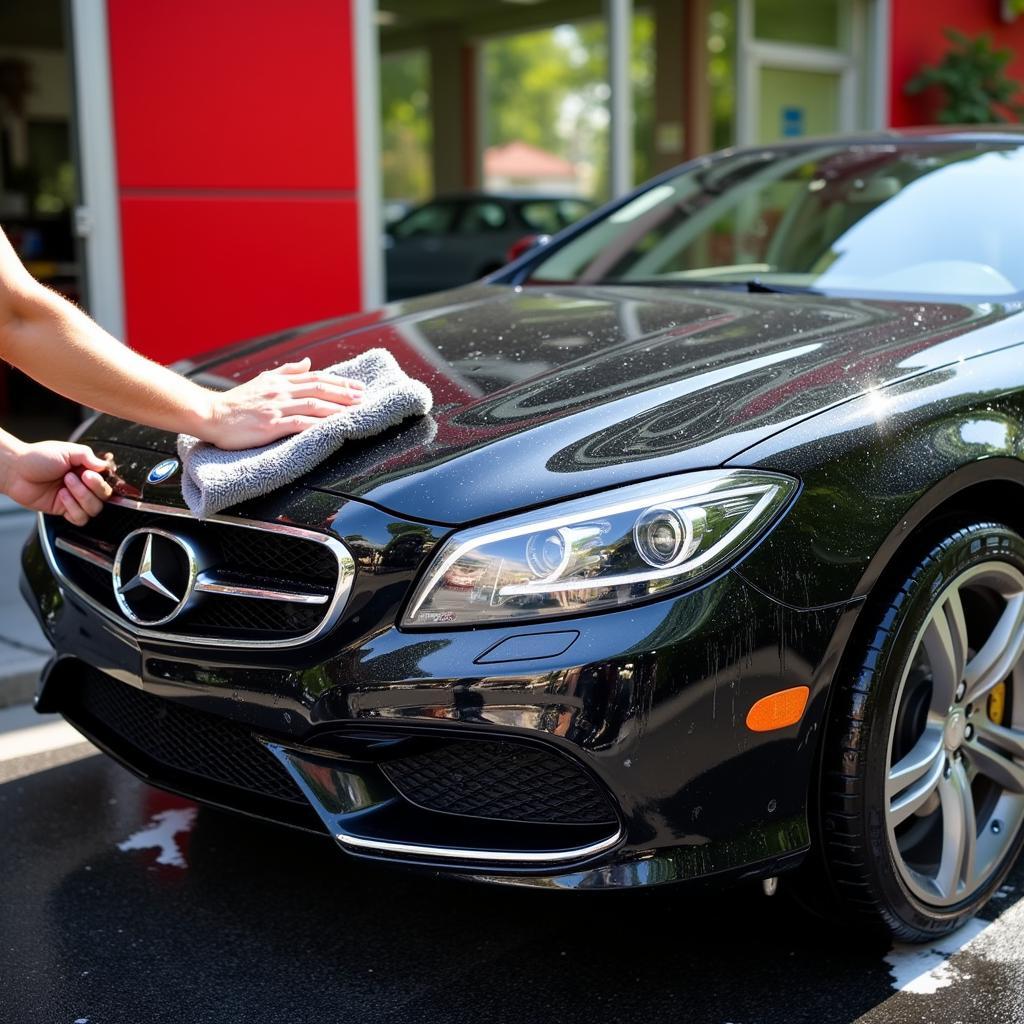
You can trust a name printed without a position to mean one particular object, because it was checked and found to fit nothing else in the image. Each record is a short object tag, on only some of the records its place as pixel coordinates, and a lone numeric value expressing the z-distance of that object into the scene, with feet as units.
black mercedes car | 6.65
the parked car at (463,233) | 47.85
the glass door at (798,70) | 35.83
